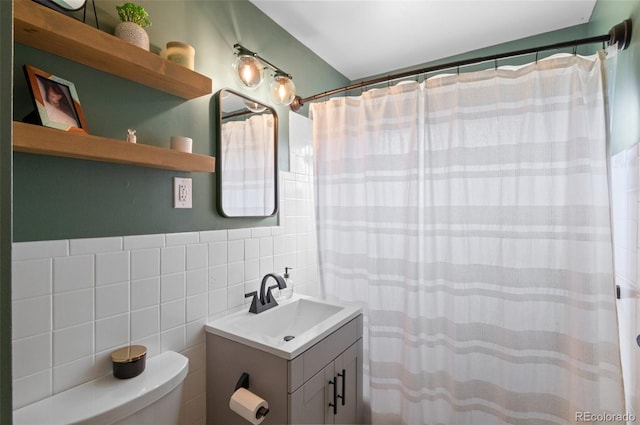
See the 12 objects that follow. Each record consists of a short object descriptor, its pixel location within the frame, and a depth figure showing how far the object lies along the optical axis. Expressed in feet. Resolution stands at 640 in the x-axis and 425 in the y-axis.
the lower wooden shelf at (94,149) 2.60
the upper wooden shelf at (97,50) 2.67
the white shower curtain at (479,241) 4.42
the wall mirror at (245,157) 4.89
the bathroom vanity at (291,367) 3.81
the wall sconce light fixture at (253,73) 5.00
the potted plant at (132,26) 3.42
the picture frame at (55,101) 2.86
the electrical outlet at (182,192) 4.21
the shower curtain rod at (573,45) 4.09
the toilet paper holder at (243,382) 4.00
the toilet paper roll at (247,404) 3.63
